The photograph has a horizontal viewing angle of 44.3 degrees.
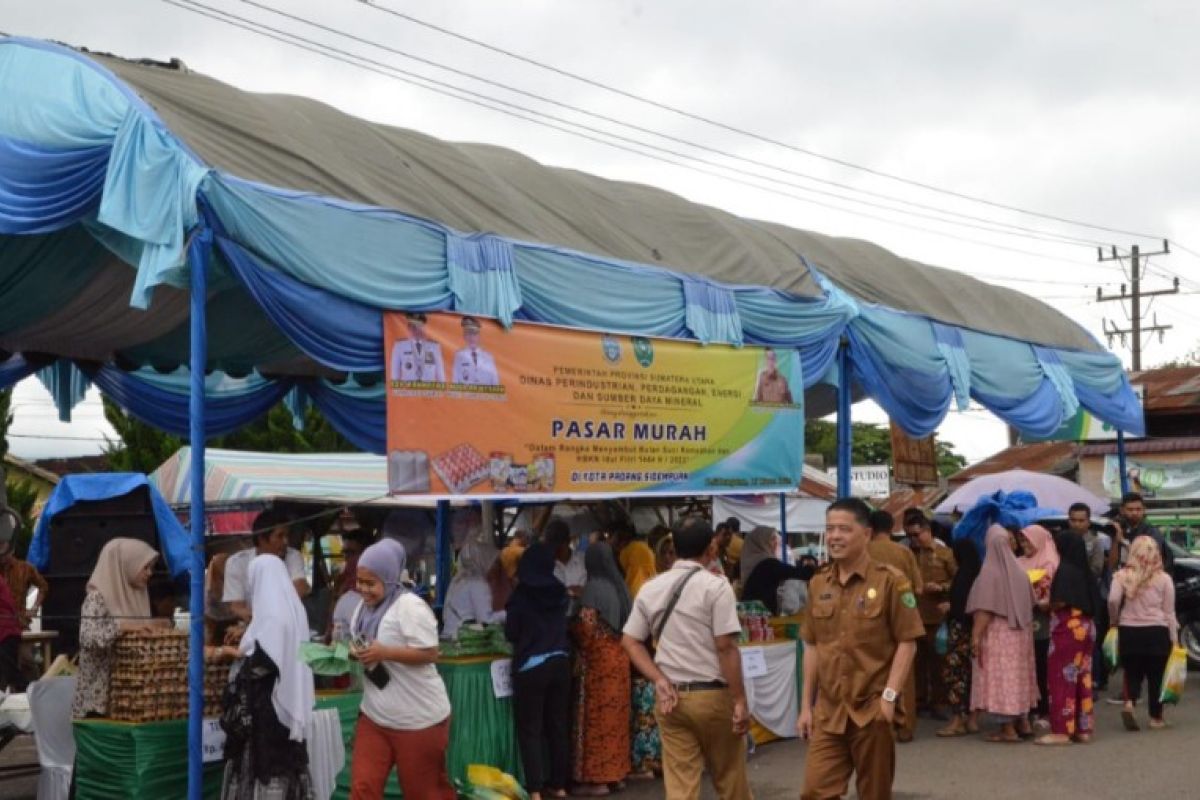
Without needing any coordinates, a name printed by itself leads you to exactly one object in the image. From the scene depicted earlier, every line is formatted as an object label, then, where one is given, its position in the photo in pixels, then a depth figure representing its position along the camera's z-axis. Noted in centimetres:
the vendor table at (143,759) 776
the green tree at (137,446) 3064
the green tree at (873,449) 6538
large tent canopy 746
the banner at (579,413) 837
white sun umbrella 1878
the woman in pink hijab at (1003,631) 1123
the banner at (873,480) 4234
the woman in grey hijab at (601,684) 977
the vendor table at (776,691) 1137
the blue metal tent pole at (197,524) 726
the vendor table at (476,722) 911
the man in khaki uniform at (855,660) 636
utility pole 4278
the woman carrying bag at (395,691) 682
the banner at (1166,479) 3266
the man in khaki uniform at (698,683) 639
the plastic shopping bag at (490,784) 879
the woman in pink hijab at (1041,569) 1170
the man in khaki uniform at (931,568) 1231
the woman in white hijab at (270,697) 724
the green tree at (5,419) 2267
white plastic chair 857
